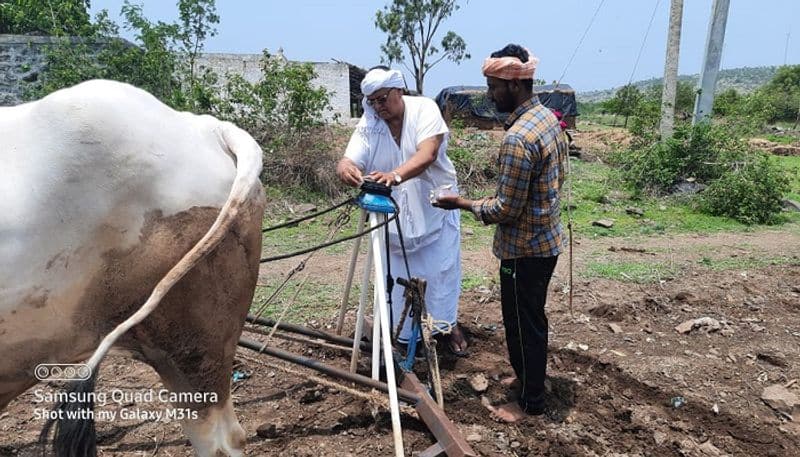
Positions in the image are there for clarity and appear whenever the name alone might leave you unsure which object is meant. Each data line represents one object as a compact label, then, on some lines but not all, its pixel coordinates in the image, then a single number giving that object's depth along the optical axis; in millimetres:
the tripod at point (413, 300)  2684
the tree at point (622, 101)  24047
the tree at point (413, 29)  25500
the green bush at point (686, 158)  9445
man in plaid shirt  2645
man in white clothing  3123
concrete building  8562
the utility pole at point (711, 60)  10234
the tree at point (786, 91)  30047
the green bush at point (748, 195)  8201
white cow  1584
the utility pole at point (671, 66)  10570
